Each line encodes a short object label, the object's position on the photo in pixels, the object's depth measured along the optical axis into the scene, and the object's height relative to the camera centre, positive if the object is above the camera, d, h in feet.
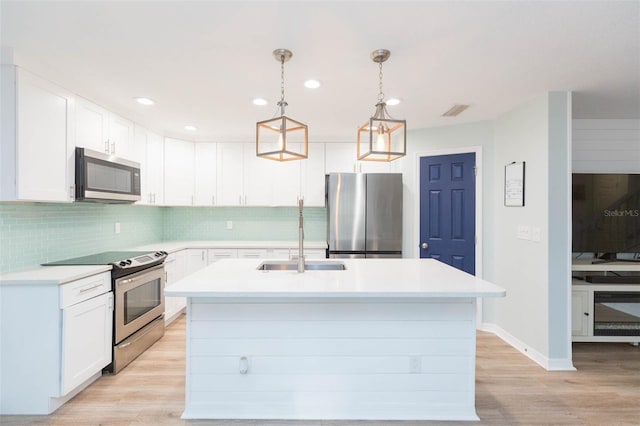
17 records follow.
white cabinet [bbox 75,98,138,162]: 8.88 +2.44
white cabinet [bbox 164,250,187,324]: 11.82 -2.44
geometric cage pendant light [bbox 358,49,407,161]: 6.31 +1.58
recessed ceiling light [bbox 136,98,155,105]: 9.82 +3.43
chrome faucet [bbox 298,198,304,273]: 7.47 -0.96
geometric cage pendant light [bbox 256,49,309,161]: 6.28 +1.69
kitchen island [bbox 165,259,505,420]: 6.79 -3.08
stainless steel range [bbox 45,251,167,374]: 8.70 -2.66
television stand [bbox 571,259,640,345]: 10.14 -3.00
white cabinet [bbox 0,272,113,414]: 6.92 -2.96
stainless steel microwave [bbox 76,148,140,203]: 8.55 +0.98
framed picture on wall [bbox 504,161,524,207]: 10.30 +0.95
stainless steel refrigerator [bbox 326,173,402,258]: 12.76 -0.23
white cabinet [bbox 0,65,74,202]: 6.99 +1.66
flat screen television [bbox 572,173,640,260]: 10.70 -0.05
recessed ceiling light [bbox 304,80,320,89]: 8.39 +3.42
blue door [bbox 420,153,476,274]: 12.35 +0.14
